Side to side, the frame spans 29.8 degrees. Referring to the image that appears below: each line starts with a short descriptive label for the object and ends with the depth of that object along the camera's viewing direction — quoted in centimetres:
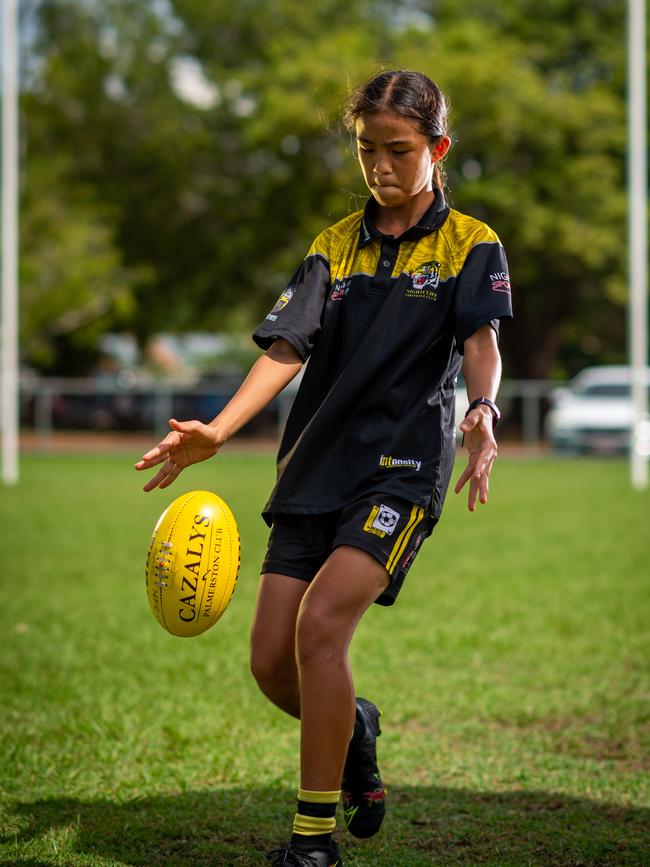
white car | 2628
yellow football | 368
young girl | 336
